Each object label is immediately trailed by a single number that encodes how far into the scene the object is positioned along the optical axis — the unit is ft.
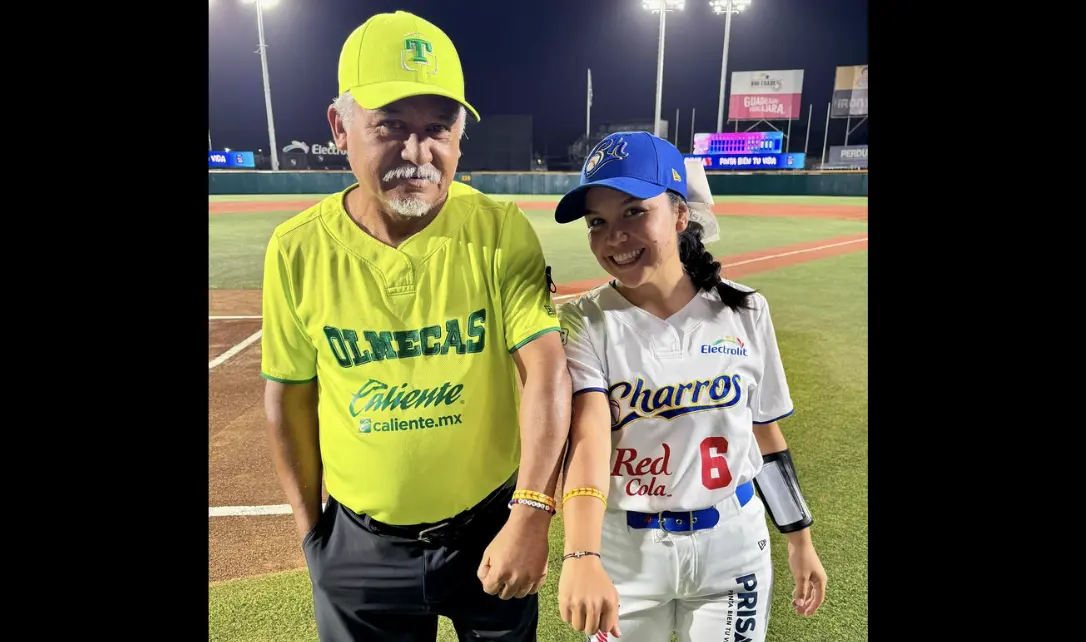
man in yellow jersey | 4.17
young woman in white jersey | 4.28
